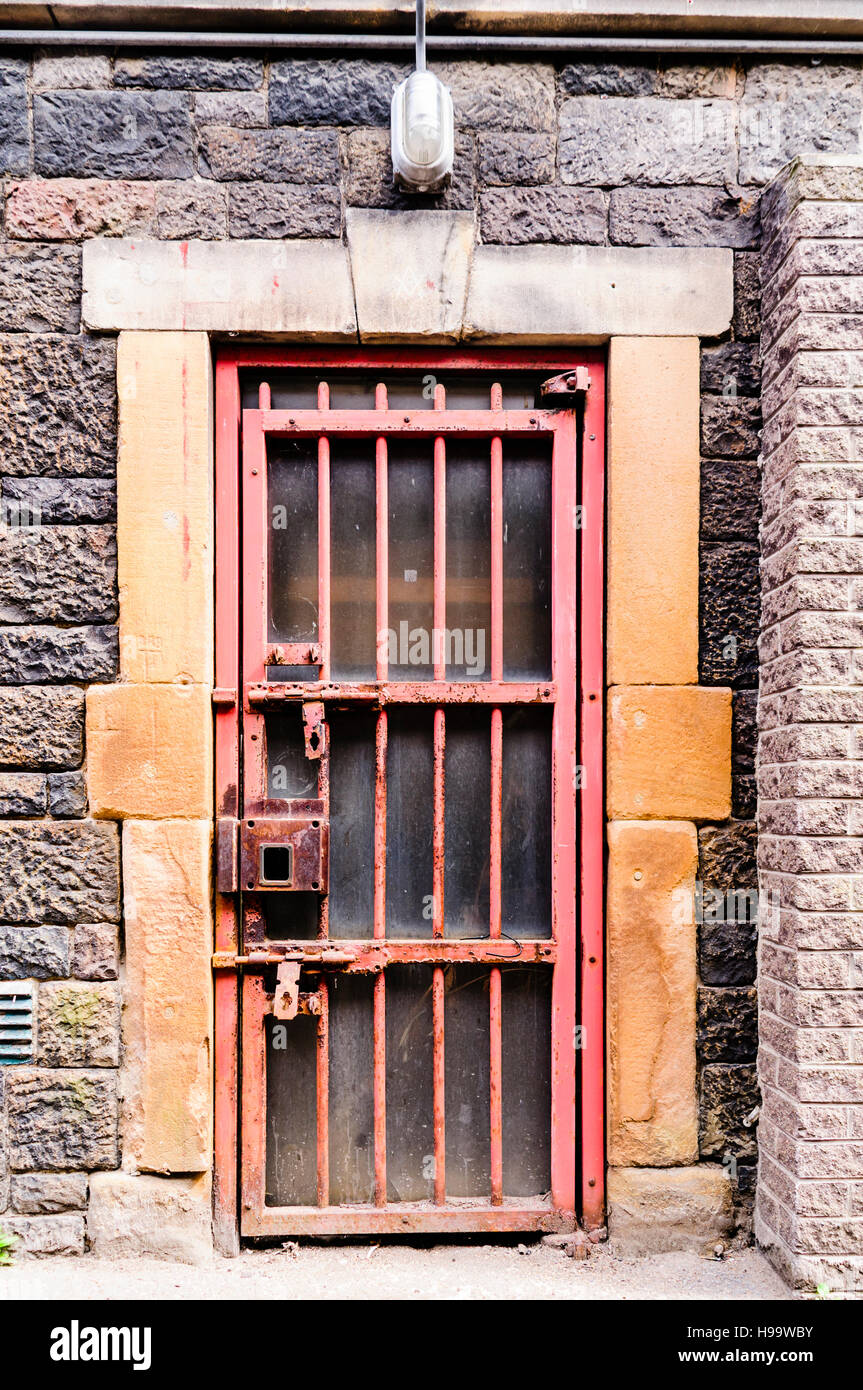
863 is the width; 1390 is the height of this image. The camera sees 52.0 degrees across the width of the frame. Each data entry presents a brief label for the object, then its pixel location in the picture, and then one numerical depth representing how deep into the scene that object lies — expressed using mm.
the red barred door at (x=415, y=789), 2547
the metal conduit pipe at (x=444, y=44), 2490
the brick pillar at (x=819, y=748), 2256
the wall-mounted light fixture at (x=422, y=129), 2352
